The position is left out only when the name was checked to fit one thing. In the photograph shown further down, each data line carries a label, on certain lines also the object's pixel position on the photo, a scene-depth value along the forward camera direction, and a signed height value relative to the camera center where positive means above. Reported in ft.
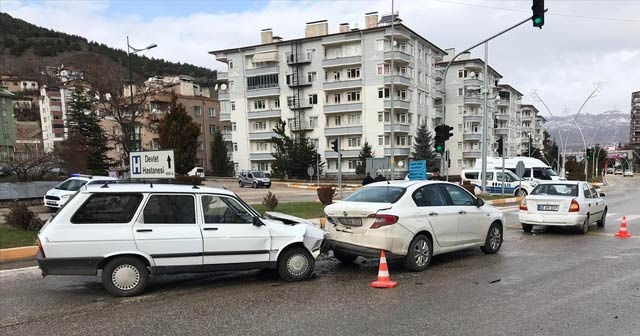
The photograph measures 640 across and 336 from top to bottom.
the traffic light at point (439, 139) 63.82 +0.39
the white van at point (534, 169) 97.25 -6.58
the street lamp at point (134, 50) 97.60 +21.59
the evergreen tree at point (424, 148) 190.49 -2.52
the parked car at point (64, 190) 61.11 -5.32
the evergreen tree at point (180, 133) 149.56 +5.10
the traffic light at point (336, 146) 78.17 -0.27
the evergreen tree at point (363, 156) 179.11 -4.87
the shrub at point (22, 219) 39.45 -5.74
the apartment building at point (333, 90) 186.91 +24.13
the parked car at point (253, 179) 142.72 -10.39
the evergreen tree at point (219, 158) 223.73 -5.25
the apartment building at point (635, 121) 420.60 +15.80
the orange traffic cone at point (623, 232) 37.62 -7.86
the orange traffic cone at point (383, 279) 22.40 -6.75
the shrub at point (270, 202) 54.54 -6.71
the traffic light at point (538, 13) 47.11 +13.10
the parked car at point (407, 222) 24.64 -4.54
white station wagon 20.26 -4.14
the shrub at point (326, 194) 60.03 -6.48
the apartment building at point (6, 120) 244.42 +17.68
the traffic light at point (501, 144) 90.17 -0.79
